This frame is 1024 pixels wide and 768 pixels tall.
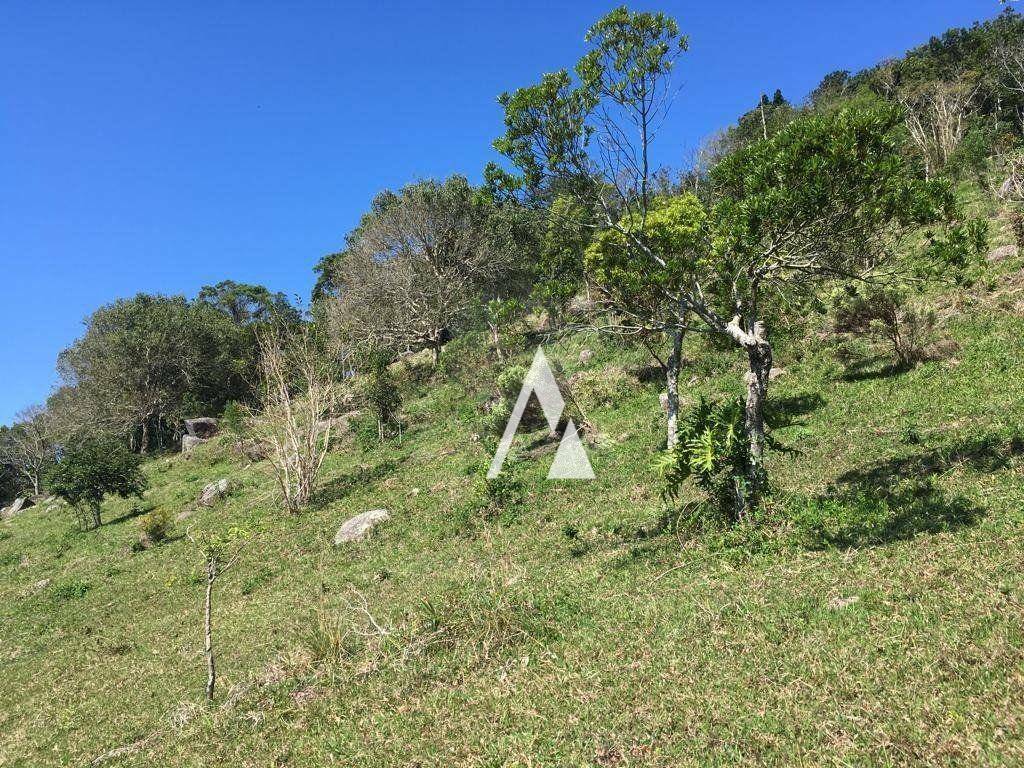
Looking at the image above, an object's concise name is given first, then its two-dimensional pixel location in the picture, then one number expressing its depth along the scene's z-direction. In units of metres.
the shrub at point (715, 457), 8.38
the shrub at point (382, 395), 26.77
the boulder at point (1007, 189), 22.80
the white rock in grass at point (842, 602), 5.81
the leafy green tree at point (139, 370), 44.41
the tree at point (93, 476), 23.05
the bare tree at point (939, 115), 34.88
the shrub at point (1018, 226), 18.30
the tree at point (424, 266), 39.69
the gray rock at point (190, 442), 38.70
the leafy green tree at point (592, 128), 7.81
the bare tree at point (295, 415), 19.78
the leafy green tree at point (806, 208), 7.46
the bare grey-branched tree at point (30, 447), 44.78
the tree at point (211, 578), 7.54
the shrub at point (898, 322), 14.89
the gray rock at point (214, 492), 23.28
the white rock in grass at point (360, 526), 15.13
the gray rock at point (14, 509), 35.91
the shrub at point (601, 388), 21.88
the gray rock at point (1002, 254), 18.70
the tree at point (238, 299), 64.75
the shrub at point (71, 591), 15.81
